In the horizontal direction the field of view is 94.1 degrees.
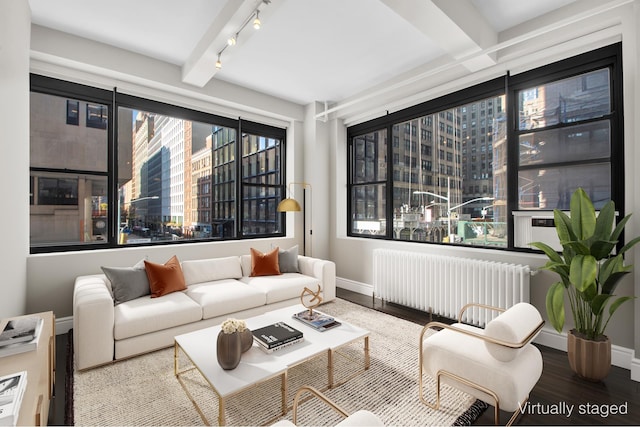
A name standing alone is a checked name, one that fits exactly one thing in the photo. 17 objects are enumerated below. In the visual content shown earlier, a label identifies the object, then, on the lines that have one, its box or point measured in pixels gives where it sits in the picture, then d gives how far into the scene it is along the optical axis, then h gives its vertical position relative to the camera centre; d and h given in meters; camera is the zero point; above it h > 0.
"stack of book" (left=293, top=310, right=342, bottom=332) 2.53 -0.92
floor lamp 5.23 +0.09
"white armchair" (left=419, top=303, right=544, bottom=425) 1.74 -0.92
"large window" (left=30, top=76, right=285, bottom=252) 3.40 +0.62
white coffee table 1.82 -0.98
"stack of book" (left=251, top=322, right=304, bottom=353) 2.16 -0.91
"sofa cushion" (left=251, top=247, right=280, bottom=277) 4.16 -0.67
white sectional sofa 2.51 -0.90
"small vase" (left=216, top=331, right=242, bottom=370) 1.90 -0.85
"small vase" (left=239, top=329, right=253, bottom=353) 2.08 -0.87
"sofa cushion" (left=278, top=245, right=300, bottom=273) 4.34 -0.66
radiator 3.07 -0.80
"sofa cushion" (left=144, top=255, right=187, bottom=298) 3.24 -0.69
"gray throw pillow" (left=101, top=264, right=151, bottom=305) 3.03 -0.69
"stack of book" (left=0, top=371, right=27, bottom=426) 1.05 -0.71
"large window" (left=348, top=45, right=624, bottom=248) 2.87 +0.73
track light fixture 2.44 +1.76
